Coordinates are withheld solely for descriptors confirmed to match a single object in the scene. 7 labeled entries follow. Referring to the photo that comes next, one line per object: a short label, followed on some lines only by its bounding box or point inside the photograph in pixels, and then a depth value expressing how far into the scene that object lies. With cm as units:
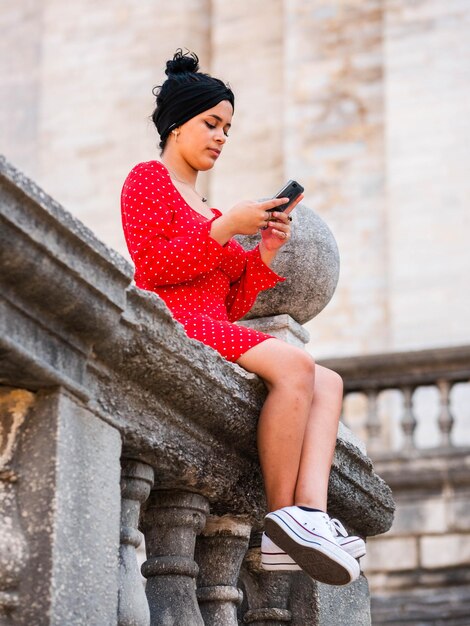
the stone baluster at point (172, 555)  576
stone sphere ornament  759
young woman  596
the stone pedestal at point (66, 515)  476
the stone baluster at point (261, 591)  674
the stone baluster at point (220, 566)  611
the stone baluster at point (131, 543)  533
